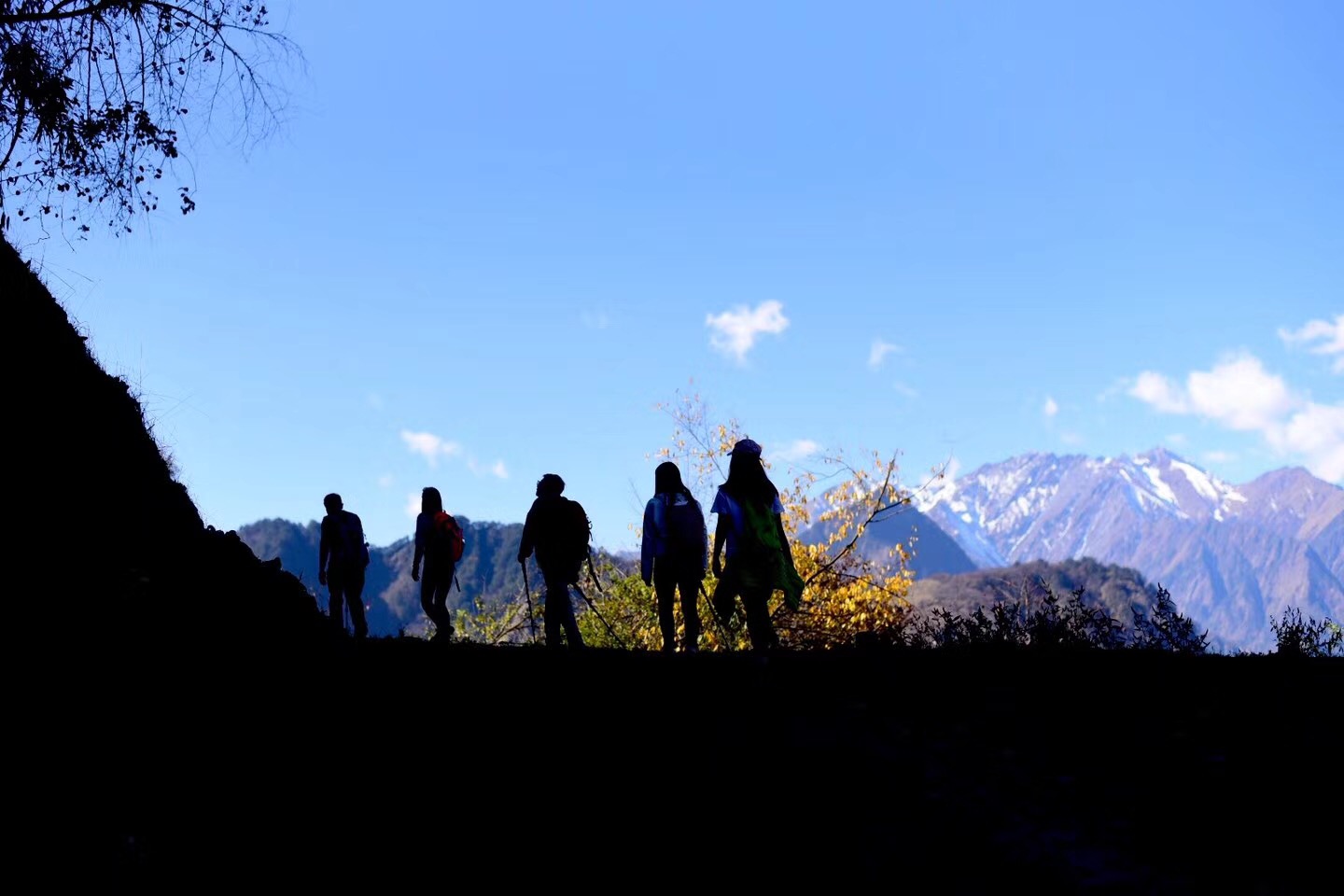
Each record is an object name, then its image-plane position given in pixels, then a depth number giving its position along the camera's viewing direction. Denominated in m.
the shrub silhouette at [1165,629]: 14.27
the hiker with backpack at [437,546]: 17.20
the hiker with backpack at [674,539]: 13.19
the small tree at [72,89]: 13.12
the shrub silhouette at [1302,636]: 13.61
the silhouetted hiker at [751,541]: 12.15
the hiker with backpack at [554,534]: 14.46
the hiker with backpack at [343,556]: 17.62
